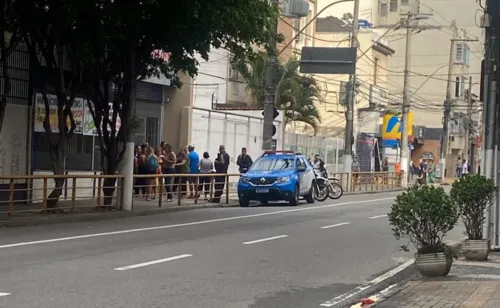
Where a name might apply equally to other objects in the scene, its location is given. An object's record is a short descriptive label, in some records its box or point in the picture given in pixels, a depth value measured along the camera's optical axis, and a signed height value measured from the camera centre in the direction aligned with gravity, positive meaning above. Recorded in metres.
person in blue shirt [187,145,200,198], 28.08 -0.16
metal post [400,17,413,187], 46.62 +2.84
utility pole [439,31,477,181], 50.62 +2.85
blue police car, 26.41 -0.63
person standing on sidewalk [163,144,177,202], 26.92 -0.23
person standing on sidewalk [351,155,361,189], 41.41 -0.36
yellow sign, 57.58 +2.76
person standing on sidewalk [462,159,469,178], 58.24 +0.21
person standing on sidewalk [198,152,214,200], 26.61 -0.55
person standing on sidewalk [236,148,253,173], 29.80 -0.12
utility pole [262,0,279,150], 30.28 +2.39
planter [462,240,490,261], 13.37 -1.32
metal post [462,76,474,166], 67.98 +3.44
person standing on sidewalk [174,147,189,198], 27.77 -0.25
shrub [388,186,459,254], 11.38 -0.69
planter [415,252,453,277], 11.38 -1.35
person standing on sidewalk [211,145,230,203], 28.51 -0.15
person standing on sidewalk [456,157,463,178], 61.63 +0.06
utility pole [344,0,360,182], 38.34 +2.77
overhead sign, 31.42 +4.02
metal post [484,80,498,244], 14.41 +0.53
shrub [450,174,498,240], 13.23 -0.48
